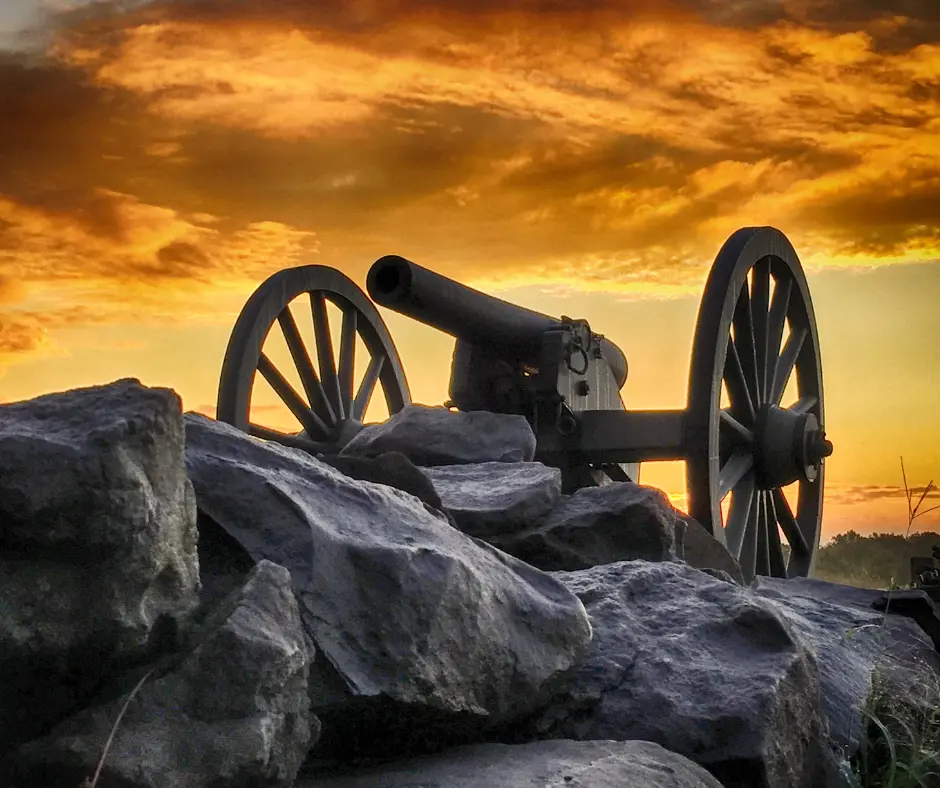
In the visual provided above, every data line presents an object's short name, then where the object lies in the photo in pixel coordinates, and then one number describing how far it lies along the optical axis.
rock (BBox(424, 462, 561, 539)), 3.67
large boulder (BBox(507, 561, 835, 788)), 2.49
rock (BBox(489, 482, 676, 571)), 3.66
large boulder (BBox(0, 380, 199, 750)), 1.59
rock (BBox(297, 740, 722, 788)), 2.02
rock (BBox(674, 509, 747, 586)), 4.55
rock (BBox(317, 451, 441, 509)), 3.22
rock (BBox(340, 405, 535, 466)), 5.08
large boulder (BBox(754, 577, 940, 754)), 3.17
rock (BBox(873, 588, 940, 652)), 4.58
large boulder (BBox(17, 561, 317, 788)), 1.65
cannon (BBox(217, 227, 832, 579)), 6.08
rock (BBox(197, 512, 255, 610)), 2.01
